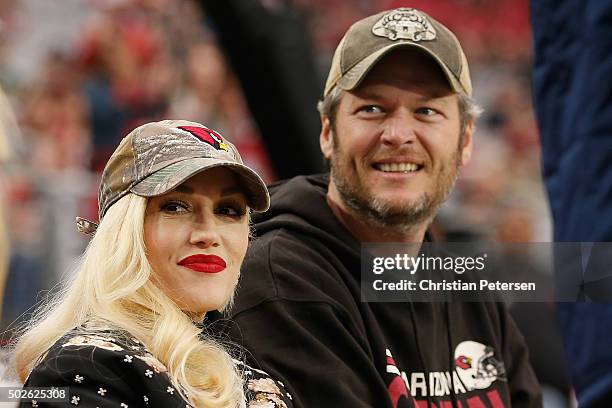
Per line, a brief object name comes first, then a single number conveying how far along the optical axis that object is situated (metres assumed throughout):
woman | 4.78
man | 5.10
